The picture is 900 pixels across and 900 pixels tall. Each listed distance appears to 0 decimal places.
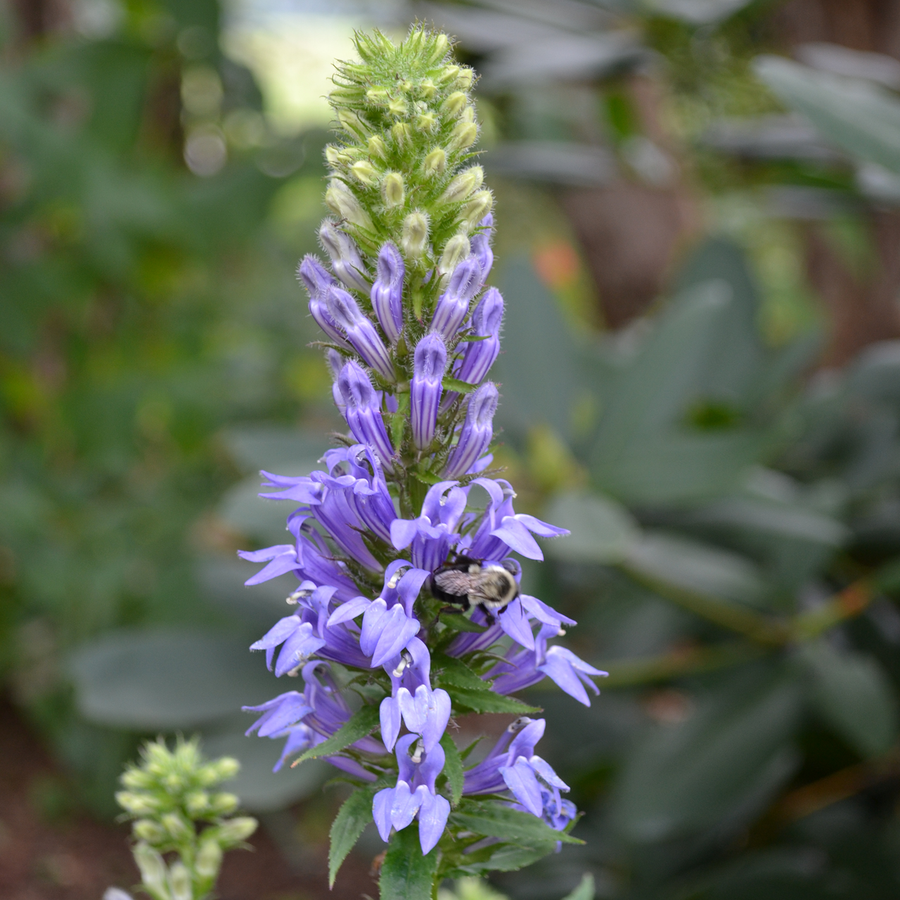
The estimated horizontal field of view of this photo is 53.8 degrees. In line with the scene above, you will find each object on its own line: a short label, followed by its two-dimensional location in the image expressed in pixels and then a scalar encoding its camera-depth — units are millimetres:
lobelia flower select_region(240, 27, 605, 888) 830
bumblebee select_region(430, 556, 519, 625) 819
